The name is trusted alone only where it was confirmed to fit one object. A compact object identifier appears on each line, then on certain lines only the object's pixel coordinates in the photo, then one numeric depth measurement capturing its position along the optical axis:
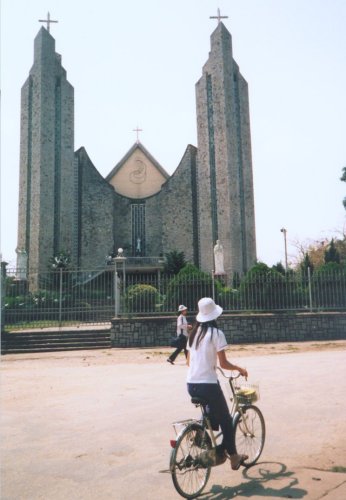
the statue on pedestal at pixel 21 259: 28.52
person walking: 10.95
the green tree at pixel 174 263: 31.82
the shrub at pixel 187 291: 16.02
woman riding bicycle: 3.54
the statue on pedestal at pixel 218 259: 28.42
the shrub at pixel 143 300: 15.83
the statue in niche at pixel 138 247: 37.87
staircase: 14.95
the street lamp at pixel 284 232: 42.71
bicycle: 3.31
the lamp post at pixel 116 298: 15.47
